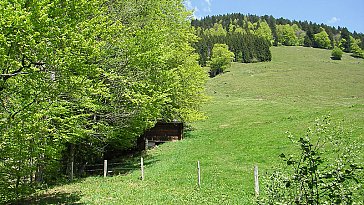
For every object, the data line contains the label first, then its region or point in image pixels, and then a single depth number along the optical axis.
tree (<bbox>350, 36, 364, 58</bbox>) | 134.88
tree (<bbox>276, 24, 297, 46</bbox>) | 163.96
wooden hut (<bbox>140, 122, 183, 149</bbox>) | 33.69
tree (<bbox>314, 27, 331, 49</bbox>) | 157.50
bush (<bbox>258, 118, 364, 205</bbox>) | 4.32
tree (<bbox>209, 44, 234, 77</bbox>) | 105.31
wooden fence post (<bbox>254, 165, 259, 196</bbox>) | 13.63
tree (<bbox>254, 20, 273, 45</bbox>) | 163.25
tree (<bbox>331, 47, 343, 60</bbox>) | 123.19
